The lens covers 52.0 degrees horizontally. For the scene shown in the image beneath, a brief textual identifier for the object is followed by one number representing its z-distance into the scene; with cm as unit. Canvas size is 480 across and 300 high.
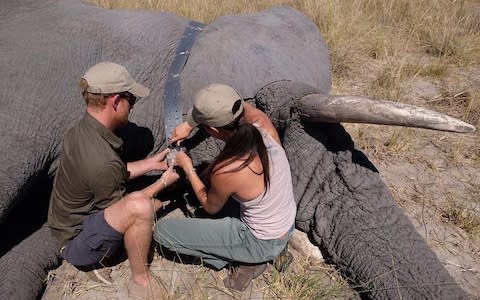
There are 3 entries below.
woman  268
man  286
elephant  278
